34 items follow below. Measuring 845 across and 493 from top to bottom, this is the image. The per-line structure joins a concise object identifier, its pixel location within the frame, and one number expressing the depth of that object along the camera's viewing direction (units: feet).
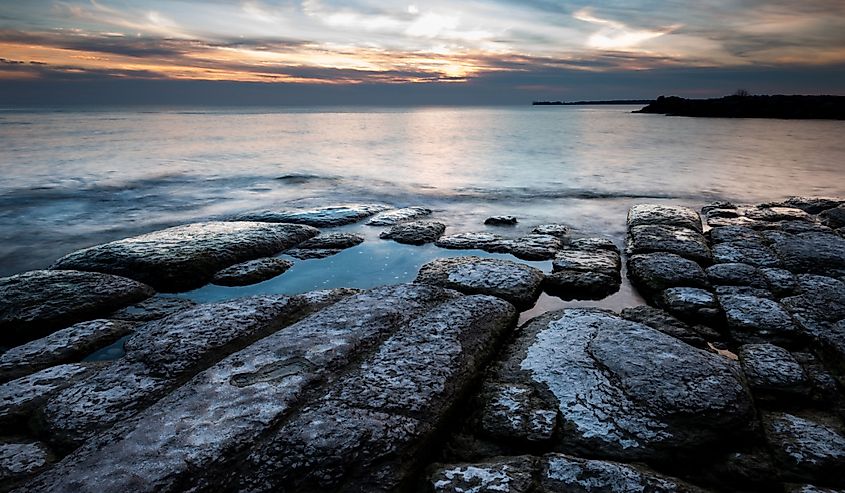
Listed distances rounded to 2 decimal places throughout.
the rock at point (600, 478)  7.88
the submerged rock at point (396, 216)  30.63
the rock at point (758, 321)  13.73
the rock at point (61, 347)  12.34
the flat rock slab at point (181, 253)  19.47
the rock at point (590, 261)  20.20
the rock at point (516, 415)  9.36
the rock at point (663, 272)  17.94
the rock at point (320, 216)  30.14
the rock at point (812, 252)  18.97
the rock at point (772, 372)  11.22
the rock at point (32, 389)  10.25
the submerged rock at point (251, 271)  19.70
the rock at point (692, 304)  15.26
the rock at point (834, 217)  27.49
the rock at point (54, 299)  15.11
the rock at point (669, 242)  20.92
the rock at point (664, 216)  26.63
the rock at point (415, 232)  25.96
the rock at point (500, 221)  31.24
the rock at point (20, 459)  8.54
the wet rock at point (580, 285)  18.34
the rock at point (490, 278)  17.08
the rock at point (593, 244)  23.90
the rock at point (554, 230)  27.68
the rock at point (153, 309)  16.21
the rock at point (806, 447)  8.76
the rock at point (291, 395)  8.04
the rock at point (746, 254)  19.66
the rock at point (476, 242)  24.30
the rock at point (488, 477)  7.87
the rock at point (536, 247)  22.90
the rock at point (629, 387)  9.18
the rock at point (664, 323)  13.92
